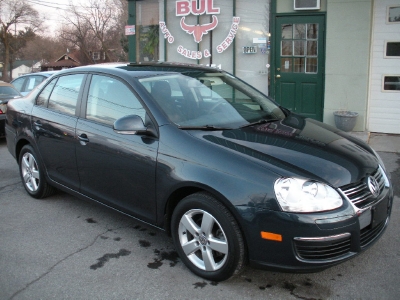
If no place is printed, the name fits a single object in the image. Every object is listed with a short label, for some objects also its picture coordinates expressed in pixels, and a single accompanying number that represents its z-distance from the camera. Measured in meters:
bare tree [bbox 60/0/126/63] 45.47
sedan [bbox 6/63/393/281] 2.96
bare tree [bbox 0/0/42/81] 50.22
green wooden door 9.09
